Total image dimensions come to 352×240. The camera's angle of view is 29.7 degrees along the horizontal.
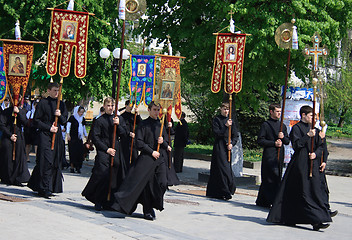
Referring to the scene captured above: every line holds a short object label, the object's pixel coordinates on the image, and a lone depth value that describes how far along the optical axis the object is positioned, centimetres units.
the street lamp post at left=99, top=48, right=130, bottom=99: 1930
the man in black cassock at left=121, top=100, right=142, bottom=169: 1451
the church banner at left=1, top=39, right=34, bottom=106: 1234
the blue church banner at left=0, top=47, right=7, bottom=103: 1414
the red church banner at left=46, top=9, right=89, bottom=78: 1136
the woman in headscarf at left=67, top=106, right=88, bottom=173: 1705
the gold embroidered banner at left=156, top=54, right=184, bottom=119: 1118
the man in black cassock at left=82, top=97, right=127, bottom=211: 1038
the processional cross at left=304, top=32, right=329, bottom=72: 1134
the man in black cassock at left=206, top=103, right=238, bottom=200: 1344
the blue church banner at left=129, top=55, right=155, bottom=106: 1595
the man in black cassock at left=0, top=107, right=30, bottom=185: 1323
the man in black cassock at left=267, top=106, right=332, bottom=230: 973
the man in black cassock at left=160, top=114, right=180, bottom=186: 1313
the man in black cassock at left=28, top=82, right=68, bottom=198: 1145
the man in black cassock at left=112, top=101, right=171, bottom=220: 973
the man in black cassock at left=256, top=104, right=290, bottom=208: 1245
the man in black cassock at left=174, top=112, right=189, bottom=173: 1923
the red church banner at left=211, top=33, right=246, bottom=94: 1384
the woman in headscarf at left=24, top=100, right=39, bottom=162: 1542
